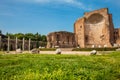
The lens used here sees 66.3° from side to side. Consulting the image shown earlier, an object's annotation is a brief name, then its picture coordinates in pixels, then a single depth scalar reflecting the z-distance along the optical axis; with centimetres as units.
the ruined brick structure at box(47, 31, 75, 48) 2521
